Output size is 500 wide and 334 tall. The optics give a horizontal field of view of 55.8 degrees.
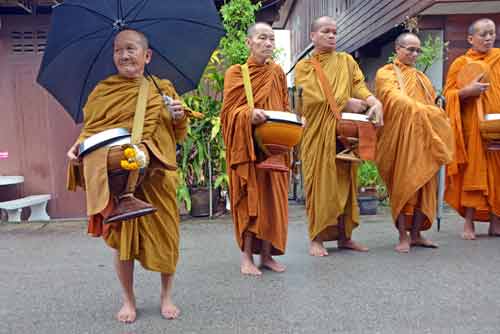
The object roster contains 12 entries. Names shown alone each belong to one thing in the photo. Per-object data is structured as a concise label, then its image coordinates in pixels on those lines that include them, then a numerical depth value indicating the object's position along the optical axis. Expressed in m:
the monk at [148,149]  2.71
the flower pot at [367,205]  6.45
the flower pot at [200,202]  6.46
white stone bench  6.27
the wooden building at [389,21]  7.35
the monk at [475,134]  4.62
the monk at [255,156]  3.54
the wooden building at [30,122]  6.60
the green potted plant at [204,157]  6.35
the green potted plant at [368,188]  6.46
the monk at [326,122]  4.09
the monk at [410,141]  4.15
